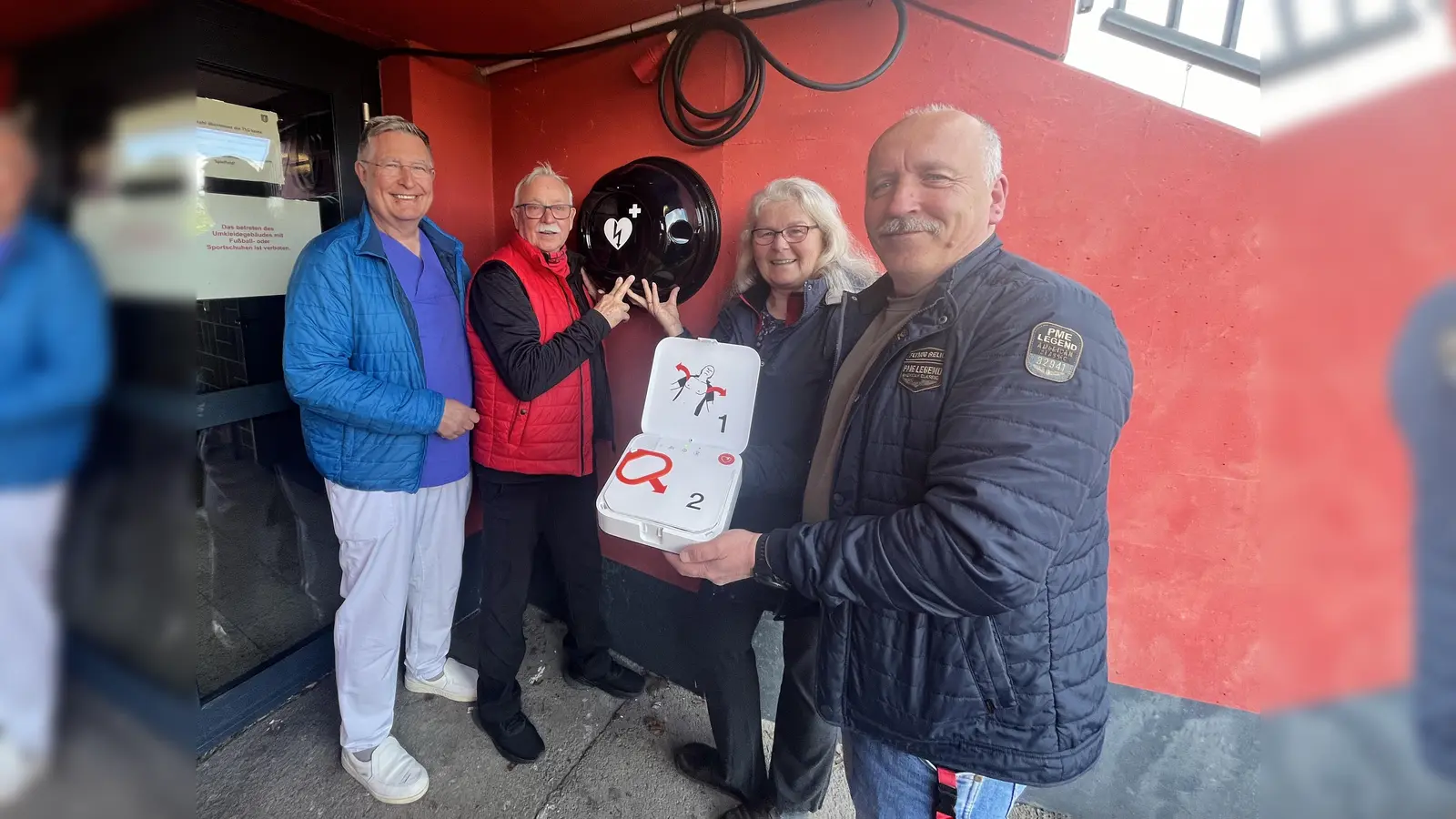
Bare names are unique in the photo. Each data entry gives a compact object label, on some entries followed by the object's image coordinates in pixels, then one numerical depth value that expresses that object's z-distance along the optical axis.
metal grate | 1.37
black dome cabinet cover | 2.14
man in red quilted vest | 1.91
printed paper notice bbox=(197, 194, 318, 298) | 1.96
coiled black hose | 1.92
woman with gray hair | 1.69
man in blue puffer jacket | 1.71
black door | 1.98
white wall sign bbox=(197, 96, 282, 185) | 1.92
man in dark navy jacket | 0.96
